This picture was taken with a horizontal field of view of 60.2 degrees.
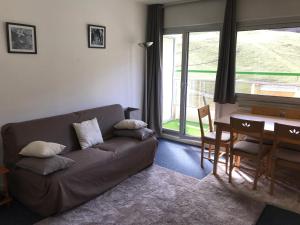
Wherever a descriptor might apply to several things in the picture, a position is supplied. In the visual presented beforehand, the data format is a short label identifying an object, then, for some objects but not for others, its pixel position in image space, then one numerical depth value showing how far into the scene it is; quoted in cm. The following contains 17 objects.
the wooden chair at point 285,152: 263
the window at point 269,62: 358
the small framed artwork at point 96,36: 368
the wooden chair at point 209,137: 342
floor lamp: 477
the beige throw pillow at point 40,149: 252
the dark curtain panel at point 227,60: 378
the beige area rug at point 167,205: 245
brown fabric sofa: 244
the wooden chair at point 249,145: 285
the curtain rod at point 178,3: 422
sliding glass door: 435
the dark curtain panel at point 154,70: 455
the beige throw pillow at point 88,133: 316
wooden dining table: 298
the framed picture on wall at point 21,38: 283
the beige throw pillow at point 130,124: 356
